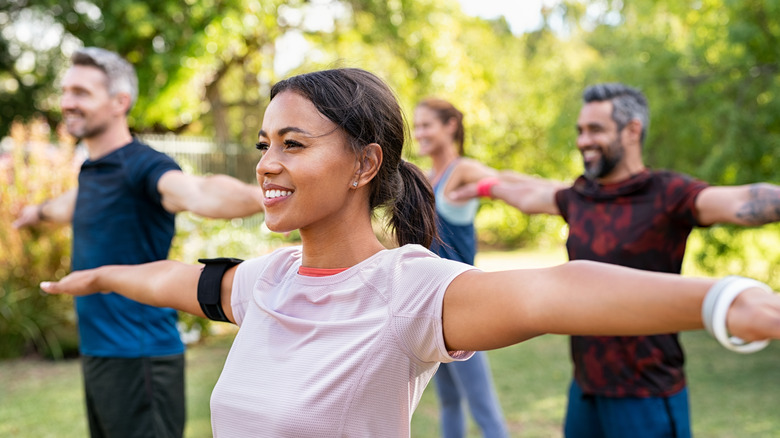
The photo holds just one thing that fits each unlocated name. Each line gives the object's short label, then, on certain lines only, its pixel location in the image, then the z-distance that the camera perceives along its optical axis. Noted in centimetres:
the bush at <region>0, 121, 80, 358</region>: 759
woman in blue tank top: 439
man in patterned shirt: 318
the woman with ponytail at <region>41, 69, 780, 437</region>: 148
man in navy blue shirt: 330
